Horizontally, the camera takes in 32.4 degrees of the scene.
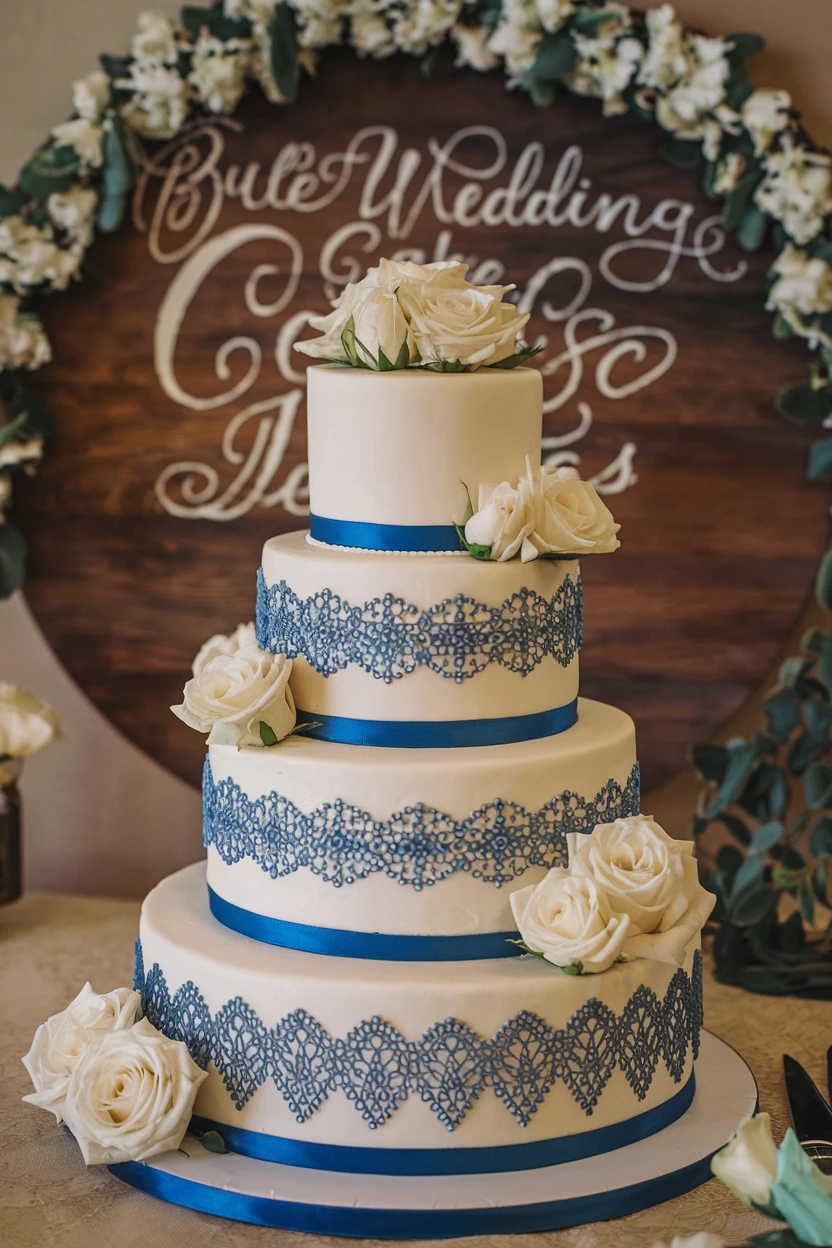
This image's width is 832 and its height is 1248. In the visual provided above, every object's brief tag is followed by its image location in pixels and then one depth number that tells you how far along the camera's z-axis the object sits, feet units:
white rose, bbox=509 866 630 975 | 5.98
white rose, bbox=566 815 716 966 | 6.06
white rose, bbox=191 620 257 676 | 6.98
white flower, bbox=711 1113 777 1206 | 4.41
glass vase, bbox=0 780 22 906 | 10.07
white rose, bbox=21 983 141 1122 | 6.46
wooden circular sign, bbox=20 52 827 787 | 9.74
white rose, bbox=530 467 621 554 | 6.33
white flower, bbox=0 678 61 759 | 9.86
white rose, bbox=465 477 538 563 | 6.22
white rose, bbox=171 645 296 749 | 6.28
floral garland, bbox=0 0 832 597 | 9.19
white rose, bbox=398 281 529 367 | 6.28
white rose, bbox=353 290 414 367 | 6.33
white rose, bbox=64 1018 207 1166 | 6.09
